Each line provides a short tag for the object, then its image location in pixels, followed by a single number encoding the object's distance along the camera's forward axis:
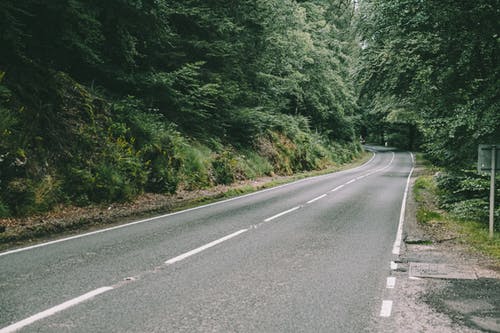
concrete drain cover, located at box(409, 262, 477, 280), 6.89
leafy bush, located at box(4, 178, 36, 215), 10.21
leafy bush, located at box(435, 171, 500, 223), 12.50
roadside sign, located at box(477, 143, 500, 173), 9.63
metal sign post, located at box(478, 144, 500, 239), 9.55
